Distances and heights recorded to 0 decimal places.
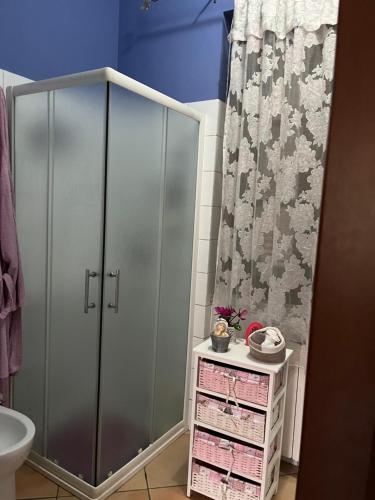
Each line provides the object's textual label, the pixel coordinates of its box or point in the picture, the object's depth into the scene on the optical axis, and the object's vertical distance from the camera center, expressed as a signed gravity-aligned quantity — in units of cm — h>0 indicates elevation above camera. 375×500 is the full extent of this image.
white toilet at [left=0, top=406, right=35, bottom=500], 158 -102
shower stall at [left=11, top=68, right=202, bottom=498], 180 -26
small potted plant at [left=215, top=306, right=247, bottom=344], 211 -55
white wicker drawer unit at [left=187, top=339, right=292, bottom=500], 184 -101
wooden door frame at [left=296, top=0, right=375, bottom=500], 34 -6
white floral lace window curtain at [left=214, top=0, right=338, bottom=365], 195 +32
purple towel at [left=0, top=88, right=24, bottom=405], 188 -29
